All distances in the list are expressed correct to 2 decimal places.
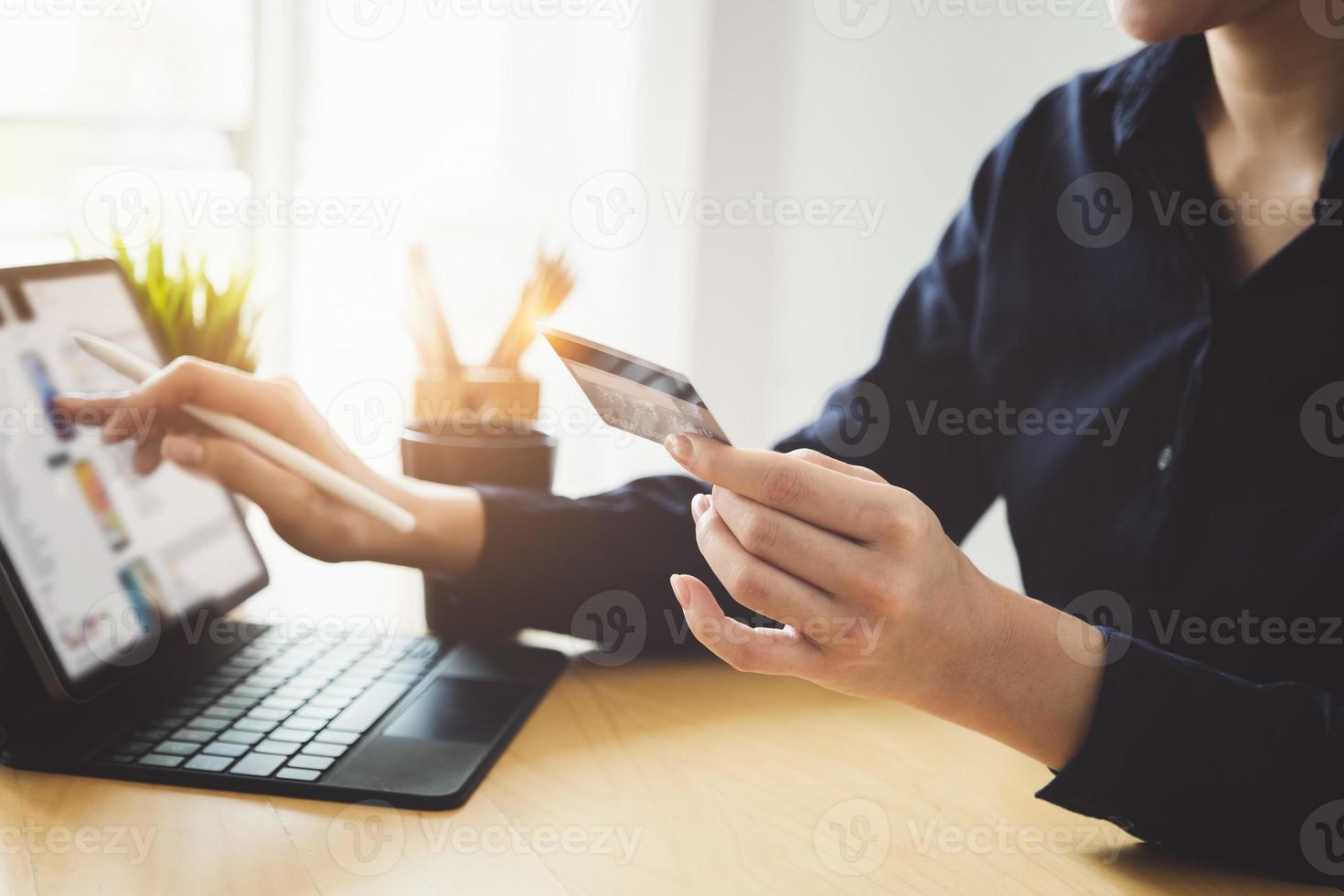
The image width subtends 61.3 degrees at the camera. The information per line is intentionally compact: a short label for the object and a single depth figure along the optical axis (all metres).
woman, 0.50
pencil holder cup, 0.81
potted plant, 0.85
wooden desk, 0.49
